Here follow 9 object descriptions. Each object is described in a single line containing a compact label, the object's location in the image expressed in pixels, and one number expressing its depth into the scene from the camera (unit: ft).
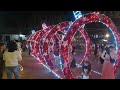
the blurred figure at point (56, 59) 22.80
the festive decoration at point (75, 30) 14.42
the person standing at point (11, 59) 12.98
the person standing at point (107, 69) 12.21
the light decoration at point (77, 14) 14.82
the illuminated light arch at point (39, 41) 26.30
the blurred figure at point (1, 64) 13.46
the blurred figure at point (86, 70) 13.36
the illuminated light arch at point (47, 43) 20.37
